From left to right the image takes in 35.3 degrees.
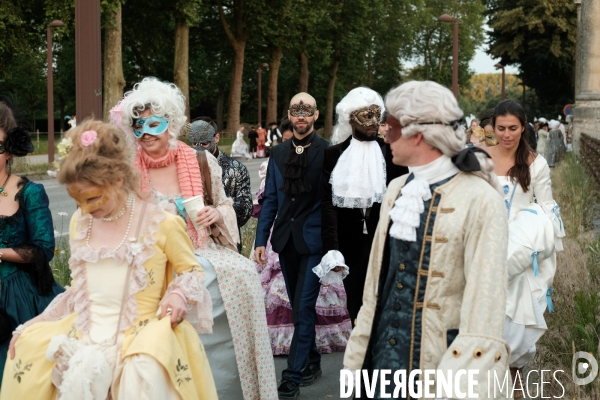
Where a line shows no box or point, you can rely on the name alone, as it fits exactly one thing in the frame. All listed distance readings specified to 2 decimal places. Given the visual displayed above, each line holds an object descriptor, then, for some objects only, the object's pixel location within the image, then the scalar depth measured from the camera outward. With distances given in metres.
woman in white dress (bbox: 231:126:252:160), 42.59
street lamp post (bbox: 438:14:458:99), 29.98
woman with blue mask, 5.46
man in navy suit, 6.42
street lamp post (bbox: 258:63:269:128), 54.69
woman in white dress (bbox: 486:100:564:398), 5.93
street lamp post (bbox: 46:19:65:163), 28.94
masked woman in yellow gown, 3.64
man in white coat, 3.26
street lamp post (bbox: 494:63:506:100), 54.69
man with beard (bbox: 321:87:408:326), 5.90
